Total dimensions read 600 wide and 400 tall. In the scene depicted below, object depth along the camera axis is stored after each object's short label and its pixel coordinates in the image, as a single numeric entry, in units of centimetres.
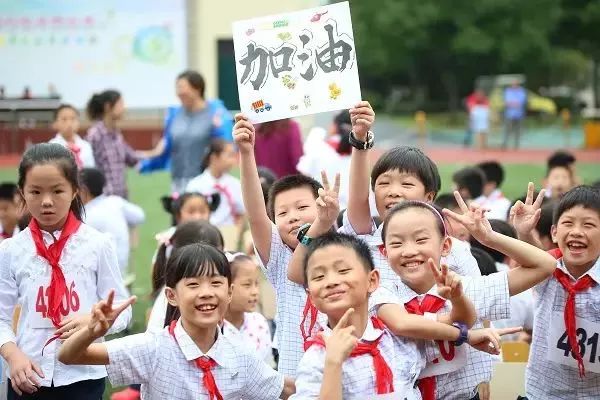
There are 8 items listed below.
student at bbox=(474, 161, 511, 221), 895
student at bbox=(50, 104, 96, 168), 1018
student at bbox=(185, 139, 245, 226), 935
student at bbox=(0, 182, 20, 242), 826
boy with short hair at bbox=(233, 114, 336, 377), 482
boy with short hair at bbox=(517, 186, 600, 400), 477
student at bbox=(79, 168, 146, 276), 852
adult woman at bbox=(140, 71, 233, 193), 1014
